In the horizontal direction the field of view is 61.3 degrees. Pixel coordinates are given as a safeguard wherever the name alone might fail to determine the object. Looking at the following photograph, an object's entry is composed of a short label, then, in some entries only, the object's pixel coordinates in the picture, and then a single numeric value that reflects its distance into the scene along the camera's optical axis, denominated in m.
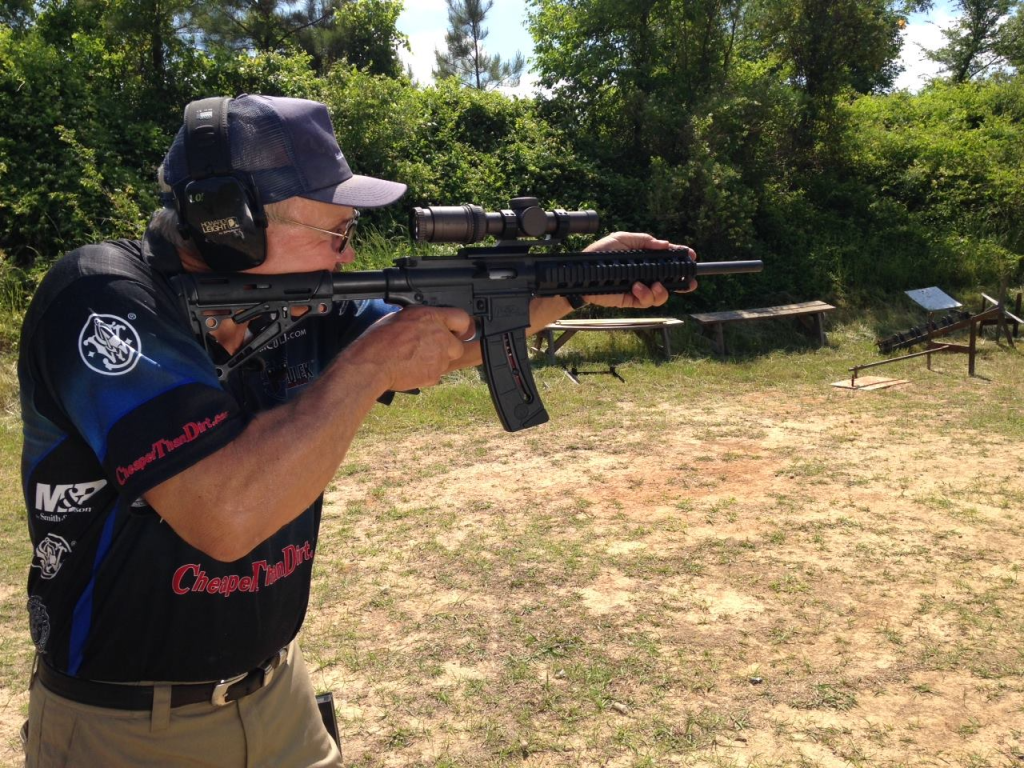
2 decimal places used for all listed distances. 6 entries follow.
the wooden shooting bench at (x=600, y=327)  11.91
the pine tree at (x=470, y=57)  30.73
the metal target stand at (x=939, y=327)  11.55
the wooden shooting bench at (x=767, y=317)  13.21
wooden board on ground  10.80
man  1.63
